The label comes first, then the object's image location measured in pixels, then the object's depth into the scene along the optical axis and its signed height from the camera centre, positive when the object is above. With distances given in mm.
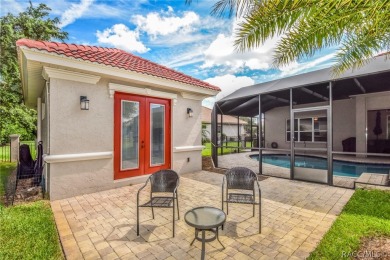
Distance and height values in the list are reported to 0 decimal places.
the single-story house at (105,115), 5190 +522
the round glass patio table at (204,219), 2642 -1317
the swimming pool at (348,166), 9670 -2145
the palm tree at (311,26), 2752 +1751
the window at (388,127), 12961 +166
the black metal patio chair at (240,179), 4082 -1096
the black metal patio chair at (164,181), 4125 -1095
